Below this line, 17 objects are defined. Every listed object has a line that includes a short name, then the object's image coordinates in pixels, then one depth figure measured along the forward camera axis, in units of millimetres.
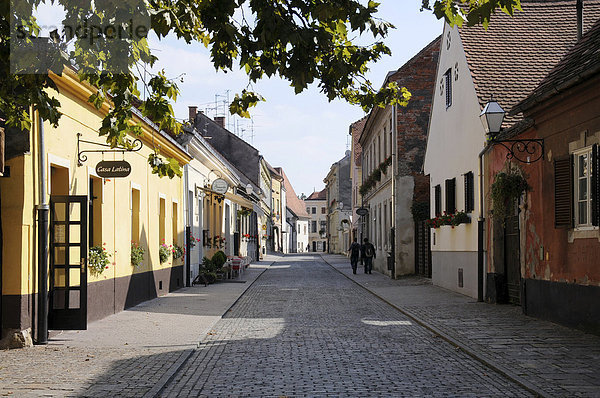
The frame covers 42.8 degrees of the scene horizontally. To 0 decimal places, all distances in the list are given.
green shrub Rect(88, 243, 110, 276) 13234
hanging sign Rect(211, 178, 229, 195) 27608
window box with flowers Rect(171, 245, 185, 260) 21775
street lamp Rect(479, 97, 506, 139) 14391
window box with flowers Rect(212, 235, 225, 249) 31000
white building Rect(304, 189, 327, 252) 123625
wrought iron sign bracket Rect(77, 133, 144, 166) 12821
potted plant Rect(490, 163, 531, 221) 14336
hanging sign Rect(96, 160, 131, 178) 12984
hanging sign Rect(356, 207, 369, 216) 36800
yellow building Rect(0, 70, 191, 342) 10391
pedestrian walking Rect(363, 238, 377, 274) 32469
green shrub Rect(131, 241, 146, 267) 16670
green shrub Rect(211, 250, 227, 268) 26969
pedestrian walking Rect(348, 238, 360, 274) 32844
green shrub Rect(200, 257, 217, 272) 26672
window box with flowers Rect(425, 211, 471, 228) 18955
